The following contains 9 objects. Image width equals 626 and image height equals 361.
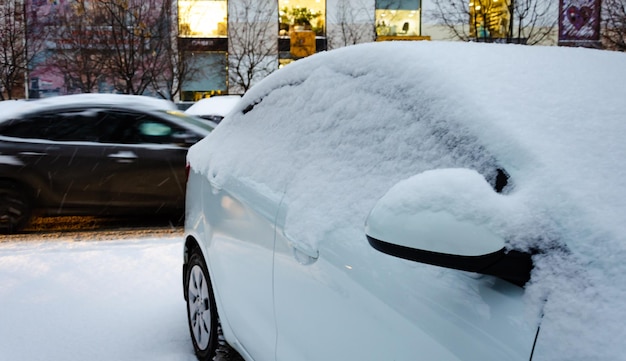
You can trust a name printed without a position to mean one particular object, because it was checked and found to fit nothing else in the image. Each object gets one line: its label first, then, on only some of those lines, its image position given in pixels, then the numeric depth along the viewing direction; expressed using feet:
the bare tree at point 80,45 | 77.10
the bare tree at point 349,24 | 96.17
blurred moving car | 21.24
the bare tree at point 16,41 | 74.79
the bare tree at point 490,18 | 75.41
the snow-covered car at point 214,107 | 48.62
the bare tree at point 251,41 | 93.40
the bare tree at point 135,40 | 74.95
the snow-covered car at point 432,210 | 4.03
